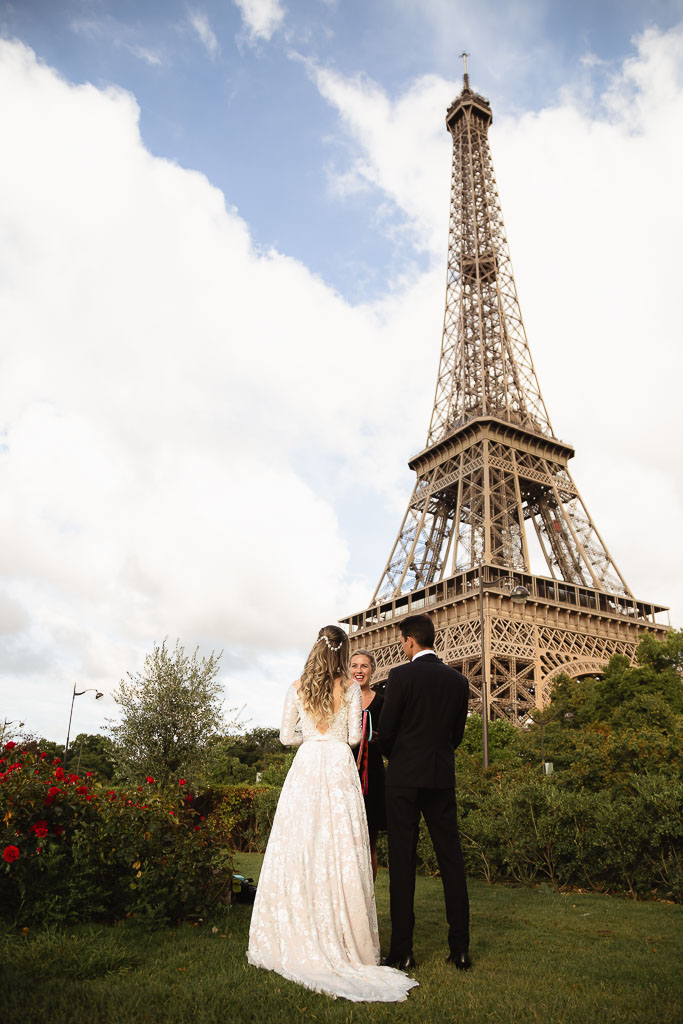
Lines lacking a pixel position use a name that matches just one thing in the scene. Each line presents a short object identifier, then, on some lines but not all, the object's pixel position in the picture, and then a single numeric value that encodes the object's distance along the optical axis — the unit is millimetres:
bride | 4246
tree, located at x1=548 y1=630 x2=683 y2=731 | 22500
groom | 4676
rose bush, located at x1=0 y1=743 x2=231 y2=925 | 5090
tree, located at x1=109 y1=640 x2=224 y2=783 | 17891
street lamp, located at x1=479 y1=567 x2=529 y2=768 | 16217
